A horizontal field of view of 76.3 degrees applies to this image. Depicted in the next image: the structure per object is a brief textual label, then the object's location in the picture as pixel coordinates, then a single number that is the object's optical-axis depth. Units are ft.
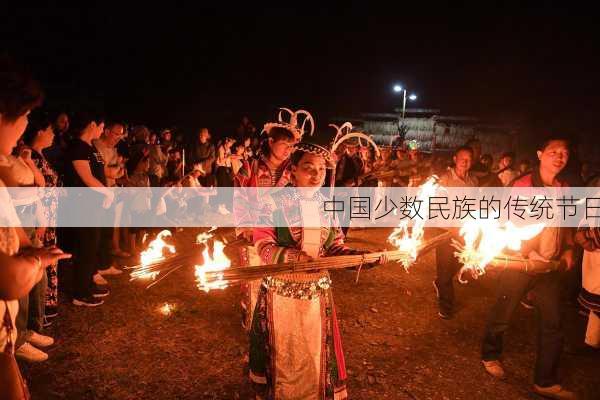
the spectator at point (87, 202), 16.52
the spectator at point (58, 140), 20.97
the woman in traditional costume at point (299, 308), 9.41
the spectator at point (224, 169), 37.70
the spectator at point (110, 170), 19.88
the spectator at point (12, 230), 5.78
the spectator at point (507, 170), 32.81
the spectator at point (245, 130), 45.99
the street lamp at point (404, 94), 86.05
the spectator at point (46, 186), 14.16
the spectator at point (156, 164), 31.45
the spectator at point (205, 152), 36.99
